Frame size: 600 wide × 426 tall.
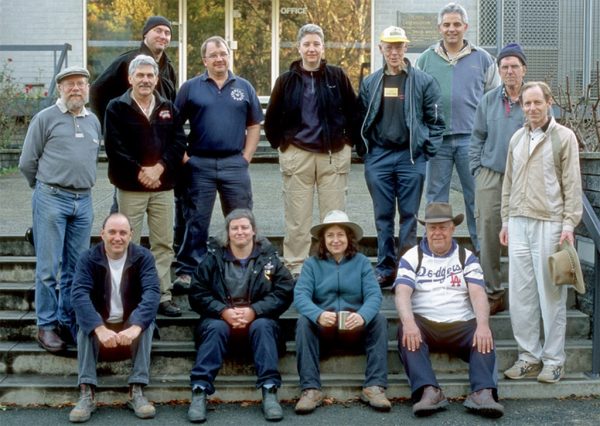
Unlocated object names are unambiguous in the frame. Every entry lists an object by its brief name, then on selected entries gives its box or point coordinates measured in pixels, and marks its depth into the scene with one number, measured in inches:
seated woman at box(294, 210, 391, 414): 252.4
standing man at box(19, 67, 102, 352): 265.3
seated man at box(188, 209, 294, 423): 251.0
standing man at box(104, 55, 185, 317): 276.2
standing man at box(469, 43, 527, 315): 280.8
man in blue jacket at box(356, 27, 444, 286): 291.6
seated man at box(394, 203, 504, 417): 252.2
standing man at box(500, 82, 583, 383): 259.6
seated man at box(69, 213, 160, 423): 247.6
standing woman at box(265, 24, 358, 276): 295.4
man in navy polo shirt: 289.7
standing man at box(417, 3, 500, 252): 305.6
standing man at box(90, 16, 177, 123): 296.4
